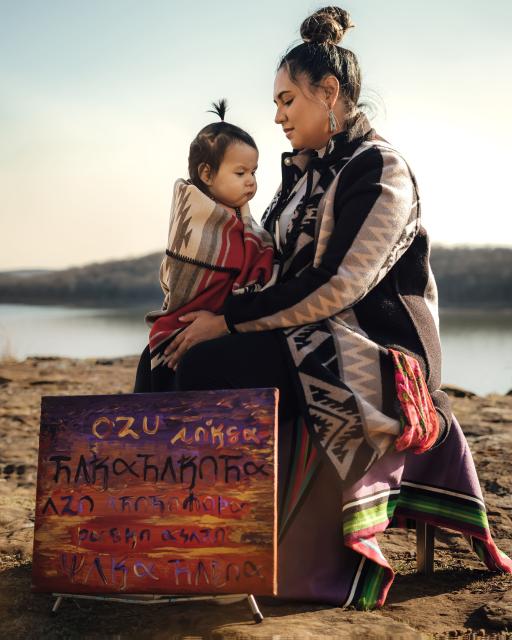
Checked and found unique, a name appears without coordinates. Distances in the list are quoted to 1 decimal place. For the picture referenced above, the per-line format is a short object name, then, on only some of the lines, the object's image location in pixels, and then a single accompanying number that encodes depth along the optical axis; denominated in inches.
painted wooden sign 102.7
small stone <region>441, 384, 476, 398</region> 307.1
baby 127.6
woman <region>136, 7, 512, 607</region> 114.0
